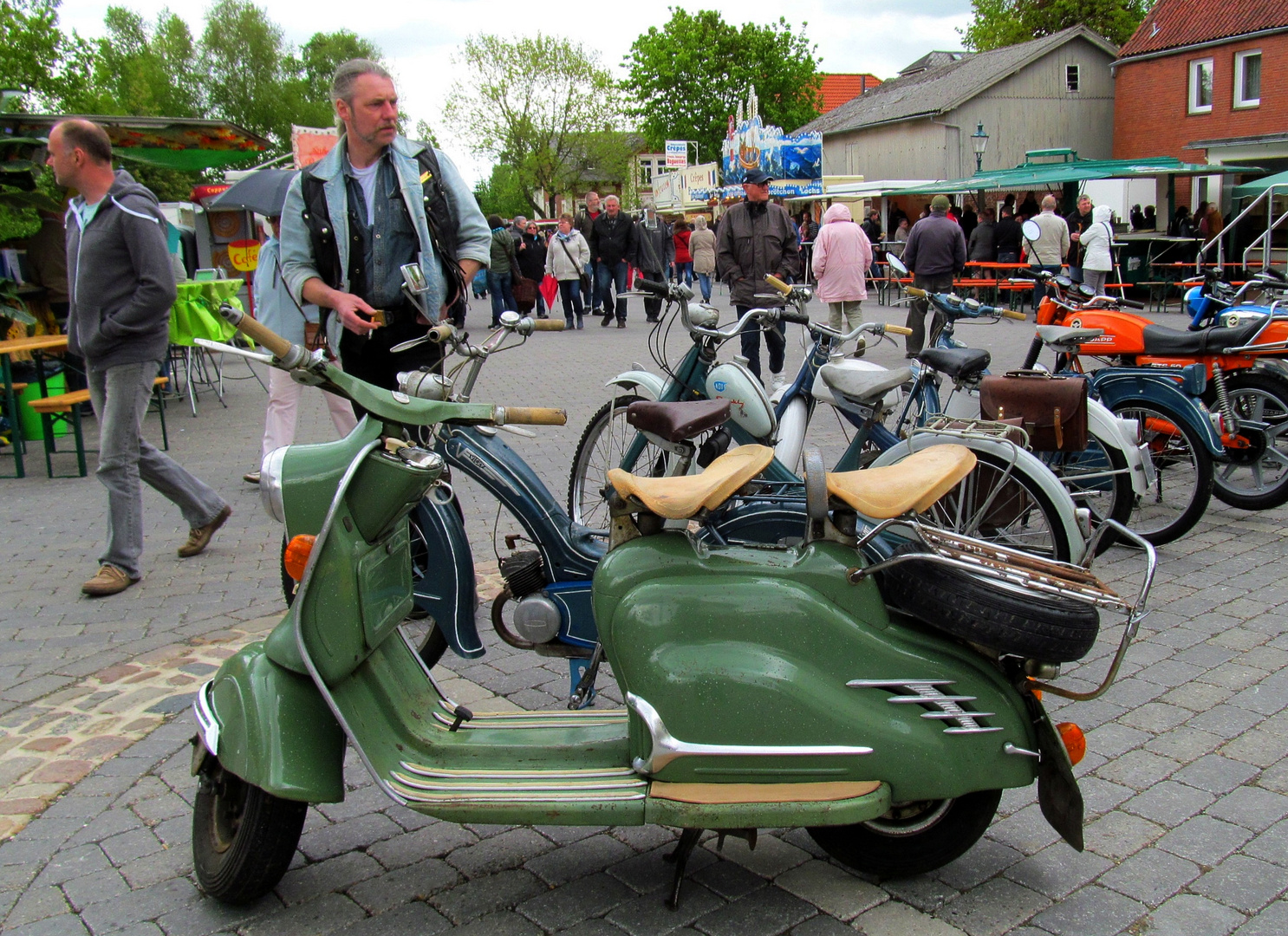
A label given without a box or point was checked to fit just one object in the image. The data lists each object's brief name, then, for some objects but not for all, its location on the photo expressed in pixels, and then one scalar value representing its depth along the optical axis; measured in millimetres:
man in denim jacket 4094
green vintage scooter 2363
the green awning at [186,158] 11969
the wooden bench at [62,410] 7100
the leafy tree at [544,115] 62594
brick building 32531
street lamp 31094
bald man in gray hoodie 4949
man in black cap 9258
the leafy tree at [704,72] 57688
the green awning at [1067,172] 20625
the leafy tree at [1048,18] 51906
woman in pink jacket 10688
